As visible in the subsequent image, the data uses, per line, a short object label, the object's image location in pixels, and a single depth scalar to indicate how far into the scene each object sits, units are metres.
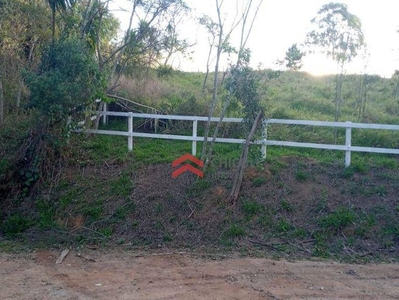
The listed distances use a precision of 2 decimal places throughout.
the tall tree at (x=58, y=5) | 14.20
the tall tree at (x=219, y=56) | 12.54
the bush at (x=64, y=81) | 13.26
